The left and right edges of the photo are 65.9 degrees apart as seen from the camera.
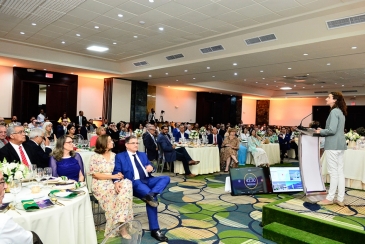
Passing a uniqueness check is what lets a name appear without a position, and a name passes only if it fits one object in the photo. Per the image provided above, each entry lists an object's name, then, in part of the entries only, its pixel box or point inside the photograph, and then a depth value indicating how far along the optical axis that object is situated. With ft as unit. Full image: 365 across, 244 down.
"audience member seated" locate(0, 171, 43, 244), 4.75
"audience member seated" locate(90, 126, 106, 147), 21.12
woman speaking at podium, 13.82
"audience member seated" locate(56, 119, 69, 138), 29.04
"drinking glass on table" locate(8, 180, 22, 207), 7.43
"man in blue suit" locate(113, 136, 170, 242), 10.95
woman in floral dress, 10.55
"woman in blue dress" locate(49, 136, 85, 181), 11.46
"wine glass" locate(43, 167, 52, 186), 9.57
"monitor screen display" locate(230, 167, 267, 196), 17.42
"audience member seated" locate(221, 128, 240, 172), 25.70
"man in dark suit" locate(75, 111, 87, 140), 46.80
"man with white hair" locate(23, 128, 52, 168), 12.77
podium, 14.83
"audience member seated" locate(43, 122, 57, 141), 20.36
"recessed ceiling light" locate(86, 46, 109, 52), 35.91
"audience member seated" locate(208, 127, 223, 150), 28.14
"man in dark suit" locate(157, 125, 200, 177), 22.38
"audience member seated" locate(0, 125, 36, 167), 11.35
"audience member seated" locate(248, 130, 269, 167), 27.66
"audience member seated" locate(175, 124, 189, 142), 29.17
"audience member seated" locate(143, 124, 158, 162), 23.97
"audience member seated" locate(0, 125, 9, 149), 14.92
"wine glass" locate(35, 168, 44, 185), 9.36
